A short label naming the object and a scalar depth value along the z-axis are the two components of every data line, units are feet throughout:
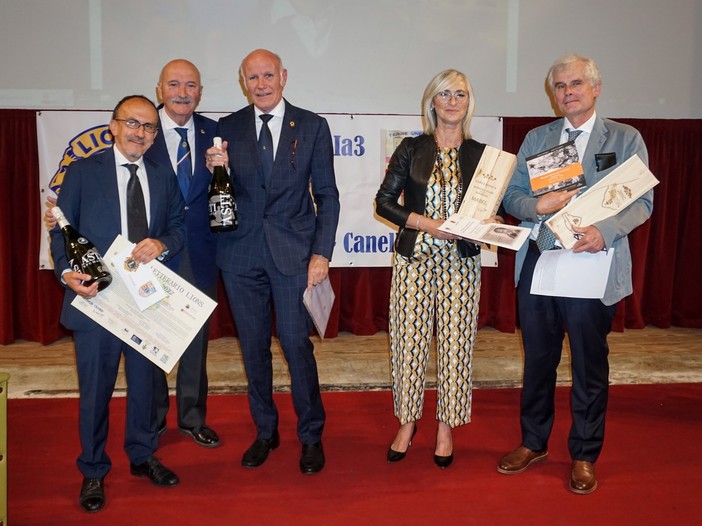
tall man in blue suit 8.92
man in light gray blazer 8.25
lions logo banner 15.66
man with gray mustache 9.48
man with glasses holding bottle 7.83
